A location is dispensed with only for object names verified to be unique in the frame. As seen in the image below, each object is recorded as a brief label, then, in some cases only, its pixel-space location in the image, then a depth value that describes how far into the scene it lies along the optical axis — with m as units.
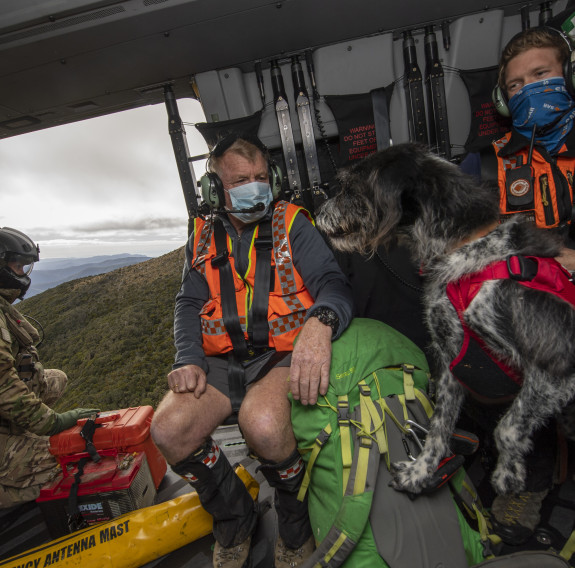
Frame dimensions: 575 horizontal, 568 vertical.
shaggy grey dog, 1.24
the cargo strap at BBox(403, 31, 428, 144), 2.38
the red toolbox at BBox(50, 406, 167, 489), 2.00
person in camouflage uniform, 1.92
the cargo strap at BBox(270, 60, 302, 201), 2.51
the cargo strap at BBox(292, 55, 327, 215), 2.49
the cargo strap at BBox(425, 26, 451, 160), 2.36
